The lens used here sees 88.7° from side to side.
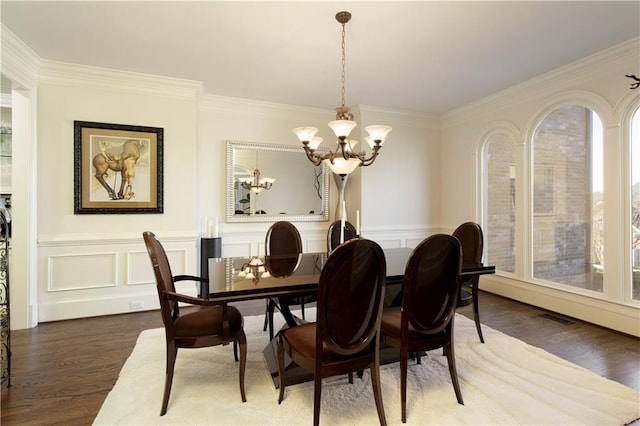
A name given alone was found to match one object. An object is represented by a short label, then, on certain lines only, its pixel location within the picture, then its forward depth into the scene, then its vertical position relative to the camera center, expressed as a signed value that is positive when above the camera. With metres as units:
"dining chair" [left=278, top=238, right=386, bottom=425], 1.60 -0.53
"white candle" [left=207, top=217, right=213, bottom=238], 4.11 -0.20
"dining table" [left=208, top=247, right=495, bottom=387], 1.87 -0.42
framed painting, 3.53 +0.51
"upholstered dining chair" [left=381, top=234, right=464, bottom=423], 1.84 -0.51
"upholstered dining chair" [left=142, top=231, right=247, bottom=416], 1.90 -0.70
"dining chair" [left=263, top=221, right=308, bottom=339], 3.35 -0.27
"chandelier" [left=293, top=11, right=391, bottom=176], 2.36 +0.56
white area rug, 1.84 -1.14
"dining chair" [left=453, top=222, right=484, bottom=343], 2.77 -0.35
